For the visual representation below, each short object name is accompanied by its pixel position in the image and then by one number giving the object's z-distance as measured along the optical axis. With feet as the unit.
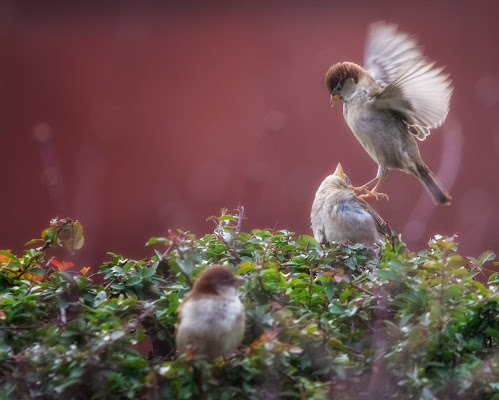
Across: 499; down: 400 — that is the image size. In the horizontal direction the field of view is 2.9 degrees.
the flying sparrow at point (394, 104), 24.97
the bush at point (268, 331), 23.79
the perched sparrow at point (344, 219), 25.09
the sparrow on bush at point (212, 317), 23.76
